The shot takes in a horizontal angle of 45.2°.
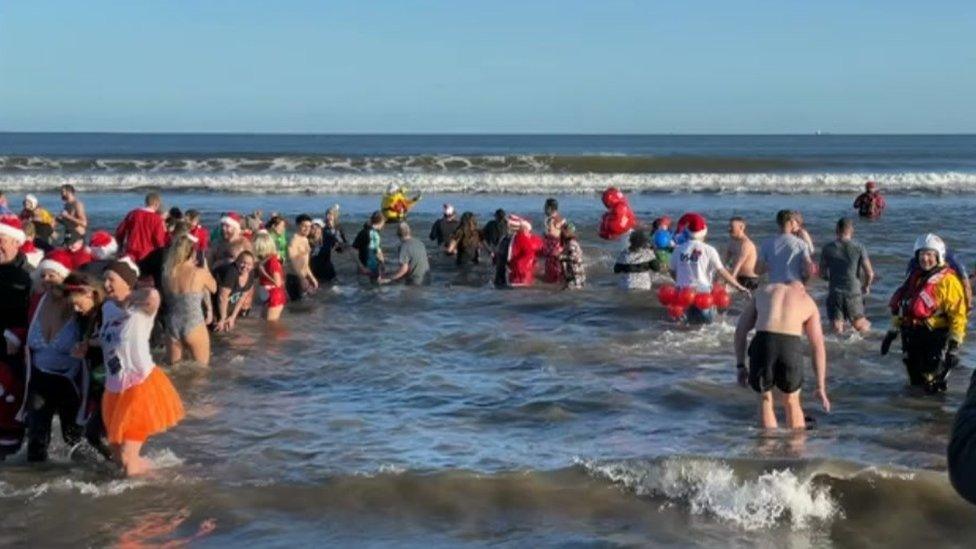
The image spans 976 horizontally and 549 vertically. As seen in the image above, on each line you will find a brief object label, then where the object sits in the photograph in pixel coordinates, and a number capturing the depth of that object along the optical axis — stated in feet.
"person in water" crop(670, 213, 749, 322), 41.81
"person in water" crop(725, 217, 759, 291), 44.24
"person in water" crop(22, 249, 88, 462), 25.16
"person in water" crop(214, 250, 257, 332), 42.34
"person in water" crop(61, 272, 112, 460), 25.09
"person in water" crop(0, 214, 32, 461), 25.48
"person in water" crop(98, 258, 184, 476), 24.26
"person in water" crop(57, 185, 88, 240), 54.95
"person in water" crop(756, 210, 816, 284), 39.42
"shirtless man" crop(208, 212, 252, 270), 42.29
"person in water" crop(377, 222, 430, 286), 55.47
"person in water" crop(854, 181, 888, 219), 84.38
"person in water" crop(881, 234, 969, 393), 32.17
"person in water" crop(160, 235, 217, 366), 35.70
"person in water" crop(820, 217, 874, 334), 40.93
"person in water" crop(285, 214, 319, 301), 50.98
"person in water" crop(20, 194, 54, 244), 53.21
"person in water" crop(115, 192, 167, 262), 43.68
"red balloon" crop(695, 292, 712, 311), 42.86
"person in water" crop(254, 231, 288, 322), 44.62
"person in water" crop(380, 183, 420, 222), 72.13
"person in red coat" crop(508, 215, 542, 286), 54.95
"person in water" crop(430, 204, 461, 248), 64.59
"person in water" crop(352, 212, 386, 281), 56.70
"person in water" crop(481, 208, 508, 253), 62.20
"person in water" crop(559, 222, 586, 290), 53.98
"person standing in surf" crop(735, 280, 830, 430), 27.96
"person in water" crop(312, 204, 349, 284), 56.49
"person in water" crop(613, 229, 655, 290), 50.19
